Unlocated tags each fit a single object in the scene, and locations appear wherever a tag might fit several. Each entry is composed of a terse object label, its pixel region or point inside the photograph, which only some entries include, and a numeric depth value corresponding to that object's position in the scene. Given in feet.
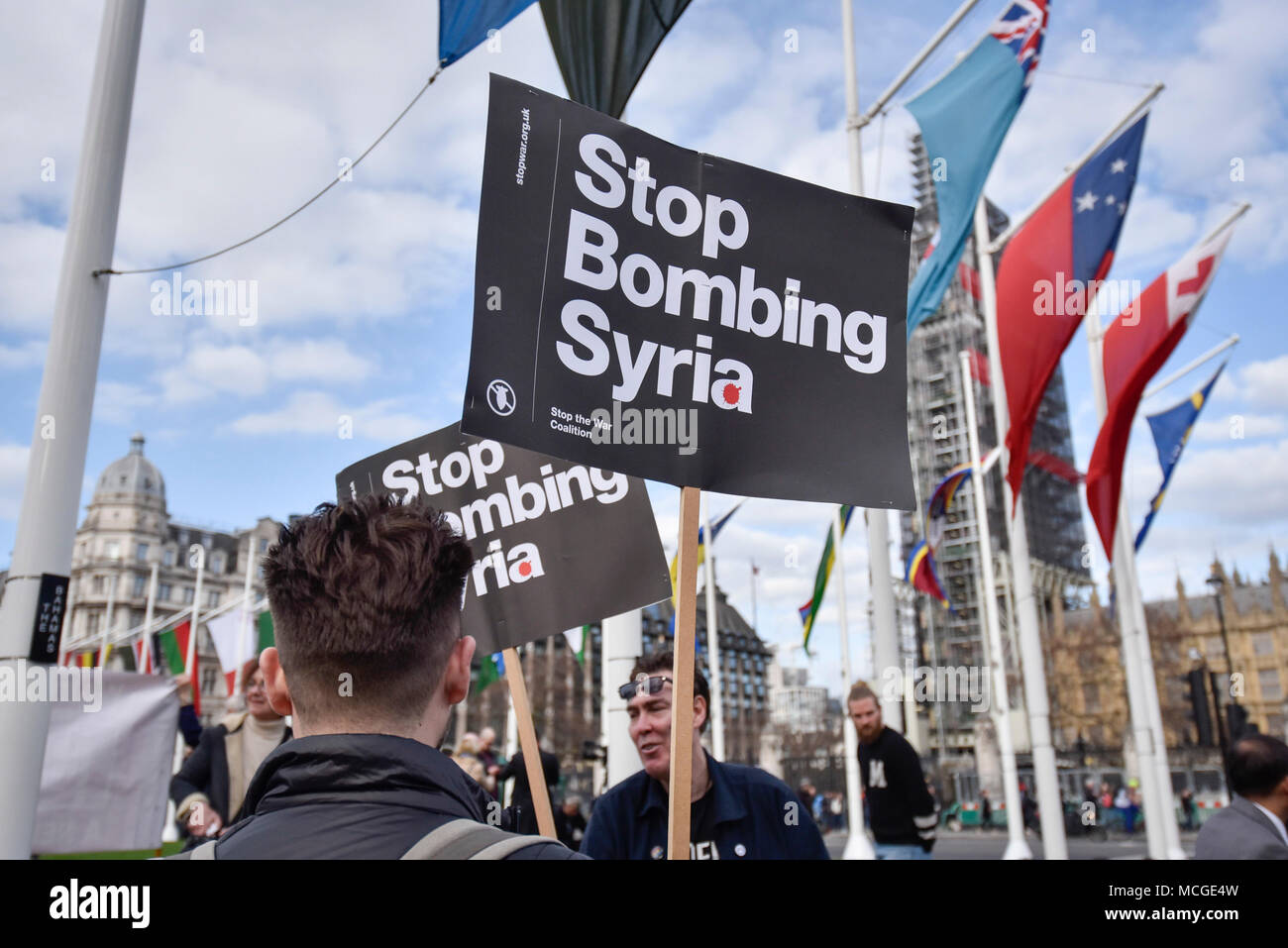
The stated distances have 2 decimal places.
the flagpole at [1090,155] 43.60
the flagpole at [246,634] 70.69
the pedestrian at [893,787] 23.92
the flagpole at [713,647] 75.66
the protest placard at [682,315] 10.22
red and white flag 40.19
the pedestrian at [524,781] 24.17
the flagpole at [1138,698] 50.85
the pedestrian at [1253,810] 11.97
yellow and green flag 50.39
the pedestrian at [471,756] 26.94
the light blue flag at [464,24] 22.50
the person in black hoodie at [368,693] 4.67
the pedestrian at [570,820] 28.22
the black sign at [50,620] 16.14
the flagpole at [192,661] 82.33
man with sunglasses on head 12.22
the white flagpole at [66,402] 15.65
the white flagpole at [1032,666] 48.39
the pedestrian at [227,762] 20.10
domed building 267.39
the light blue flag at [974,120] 37.65
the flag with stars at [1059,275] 39.11
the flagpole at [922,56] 38.68
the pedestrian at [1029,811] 123.13
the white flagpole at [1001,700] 60.08
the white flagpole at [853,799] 45.08
